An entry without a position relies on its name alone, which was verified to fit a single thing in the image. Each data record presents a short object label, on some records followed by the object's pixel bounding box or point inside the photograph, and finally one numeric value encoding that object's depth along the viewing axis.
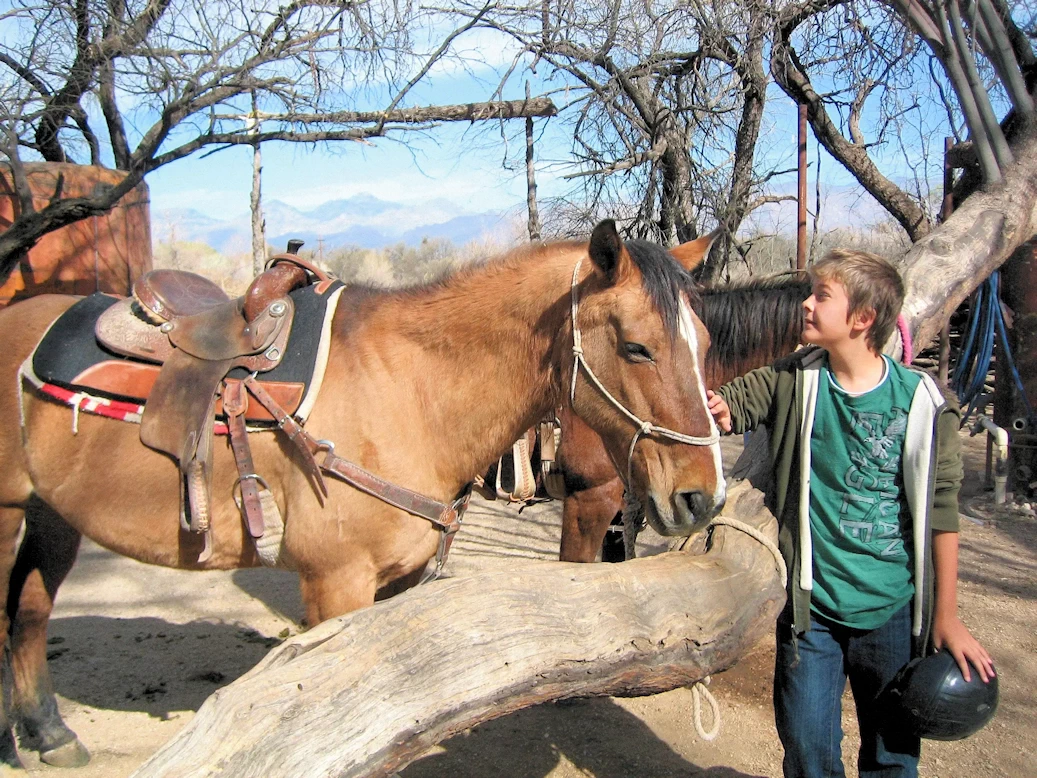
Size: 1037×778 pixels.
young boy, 1.85
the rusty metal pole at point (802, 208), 5.57
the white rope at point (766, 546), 1.95
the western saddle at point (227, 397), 2.22
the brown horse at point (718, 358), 3.44
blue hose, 5.83
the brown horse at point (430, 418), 2.04
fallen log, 1.52
